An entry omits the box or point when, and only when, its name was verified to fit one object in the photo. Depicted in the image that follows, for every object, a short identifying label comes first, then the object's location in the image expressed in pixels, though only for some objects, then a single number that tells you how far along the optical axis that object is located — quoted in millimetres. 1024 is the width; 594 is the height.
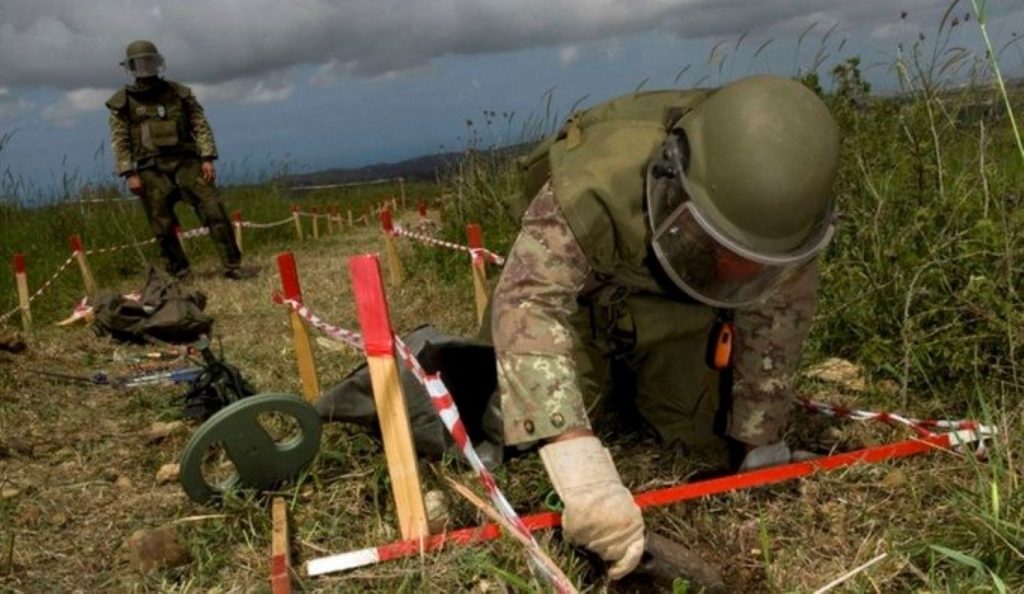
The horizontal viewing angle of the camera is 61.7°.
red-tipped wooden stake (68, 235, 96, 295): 7375
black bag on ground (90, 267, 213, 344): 5344
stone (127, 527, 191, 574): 2182
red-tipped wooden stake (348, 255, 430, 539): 2027
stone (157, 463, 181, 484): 2803
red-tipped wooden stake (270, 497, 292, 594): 1874
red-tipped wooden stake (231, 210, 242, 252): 10593
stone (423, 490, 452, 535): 2207
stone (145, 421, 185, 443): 3205
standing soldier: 7613
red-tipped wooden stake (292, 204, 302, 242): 13266
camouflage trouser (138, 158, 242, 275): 7844
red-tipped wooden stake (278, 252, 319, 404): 3281
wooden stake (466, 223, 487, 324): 4750
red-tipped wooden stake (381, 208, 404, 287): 7051
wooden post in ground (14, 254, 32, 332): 6191
